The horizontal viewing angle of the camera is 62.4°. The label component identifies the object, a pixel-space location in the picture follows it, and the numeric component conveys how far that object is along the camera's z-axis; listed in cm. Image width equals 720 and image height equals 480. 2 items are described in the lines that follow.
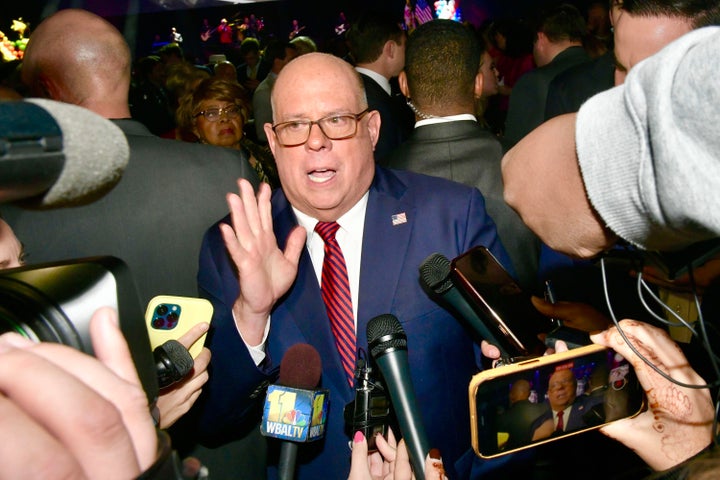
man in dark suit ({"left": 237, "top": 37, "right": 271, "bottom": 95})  782
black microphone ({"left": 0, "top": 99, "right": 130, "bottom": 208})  58
